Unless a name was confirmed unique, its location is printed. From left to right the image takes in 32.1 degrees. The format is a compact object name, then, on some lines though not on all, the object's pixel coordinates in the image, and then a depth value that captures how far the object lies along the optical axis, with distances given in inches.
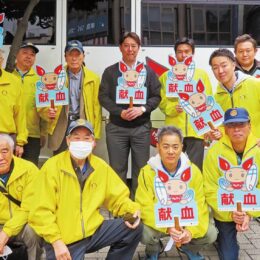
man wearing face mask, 124.0
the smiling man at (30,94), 177.0
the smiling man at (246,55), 167.3
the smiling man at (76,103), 175.3
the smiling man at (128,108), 170.4
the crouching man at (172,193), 129.4
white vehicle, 191.0
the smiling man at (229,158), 141.0
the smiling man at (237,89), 157.8
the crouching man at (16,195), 130.4
